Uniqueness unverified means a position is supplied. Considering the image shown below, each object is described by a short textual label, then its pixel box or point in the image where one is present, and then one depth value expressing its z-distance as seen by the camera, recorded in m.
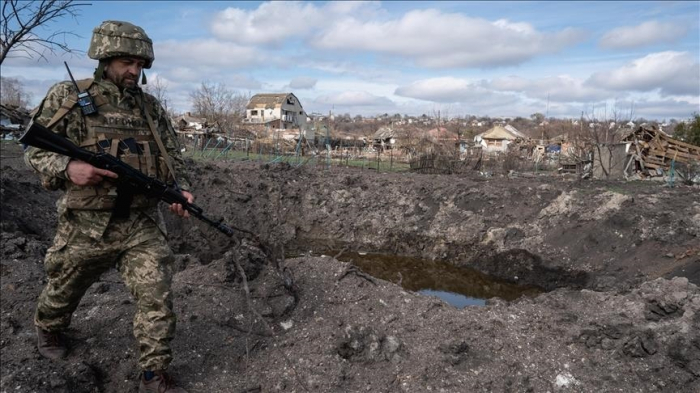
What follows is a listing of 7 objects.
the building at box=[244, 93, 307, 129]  63.61
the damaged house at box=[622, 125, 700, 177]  17.14
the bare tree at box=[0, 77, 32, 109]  57.11
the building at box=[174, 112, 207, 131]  35.52
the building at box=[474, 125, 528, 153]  51.51
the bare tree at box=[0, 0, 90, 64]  6.61
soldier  2.99
